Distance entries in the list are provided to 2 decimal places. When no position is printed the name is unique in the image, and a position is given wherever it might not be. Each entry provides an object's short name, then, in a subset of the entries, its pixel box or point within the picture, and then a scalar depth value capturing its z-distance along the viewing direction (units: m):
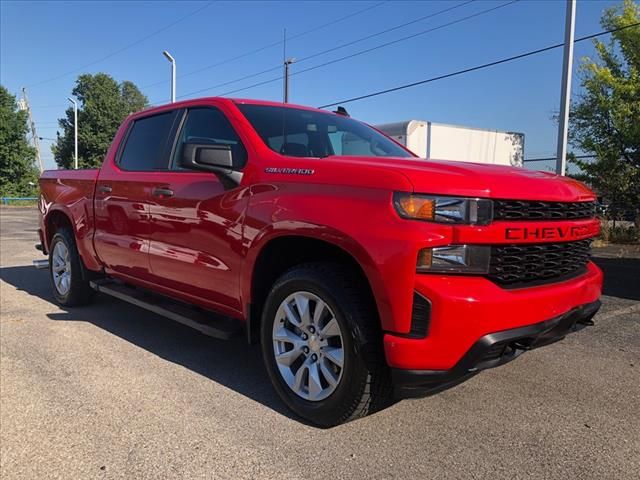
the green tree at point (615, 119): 13.06
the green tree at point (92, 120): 50.09
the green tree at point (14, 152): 40.28
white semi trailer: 12.34
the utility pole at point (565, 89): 11.08
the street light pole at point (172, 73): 23.31
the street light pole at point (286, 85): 20.31
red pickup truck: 2.45
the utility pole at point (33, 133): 43.90
